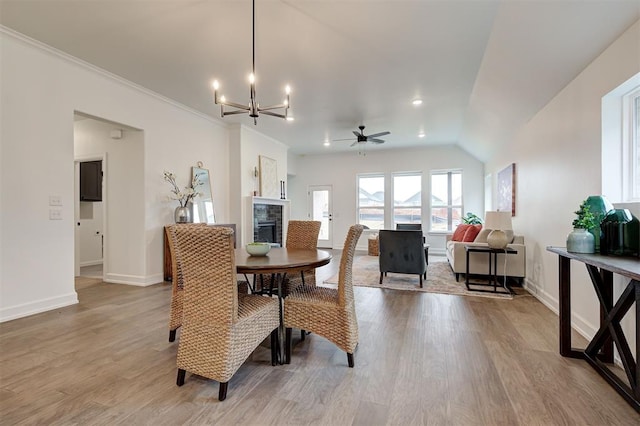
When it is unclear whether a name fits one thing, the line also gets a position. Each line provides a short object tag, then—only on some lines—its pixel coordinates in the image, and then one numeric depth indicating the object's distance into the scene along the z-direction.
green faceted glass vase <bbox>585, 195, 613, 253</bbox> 2.03
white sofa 4.10
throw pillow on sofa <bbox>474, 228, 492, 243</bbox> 4.56
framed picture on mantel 6.50
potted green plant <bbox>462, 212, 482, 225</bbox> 6.61
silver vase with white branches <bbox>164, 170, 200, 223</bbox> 4.53
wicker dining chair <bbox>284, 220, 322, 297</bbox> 3.13
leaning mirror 5.06
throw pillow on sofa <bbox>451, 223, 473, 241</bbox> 5.46
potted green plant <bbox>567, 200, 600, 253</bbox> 1.99
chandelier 2.56
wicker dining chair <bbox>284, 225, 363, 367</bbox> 2.03
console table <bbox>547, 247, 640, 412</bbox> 1.54
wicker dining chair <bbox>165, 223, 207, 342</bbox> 2.34
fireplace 6.23
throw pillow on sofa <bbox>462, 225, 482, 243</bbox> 5.04
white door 8.83
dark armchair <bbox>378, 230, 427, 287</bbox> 4.16
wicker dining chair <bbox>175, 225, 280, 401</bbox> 1.65
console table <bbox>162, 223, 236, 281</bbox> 4.46
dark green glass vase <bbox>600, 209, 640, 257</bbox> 1.84
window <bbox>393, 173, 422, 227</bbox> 8.06
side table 3.94
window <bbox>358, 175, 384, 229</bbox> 8.41
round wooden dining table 1.89
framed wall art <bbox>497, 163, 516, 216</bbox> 4.68
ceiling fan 5.58
